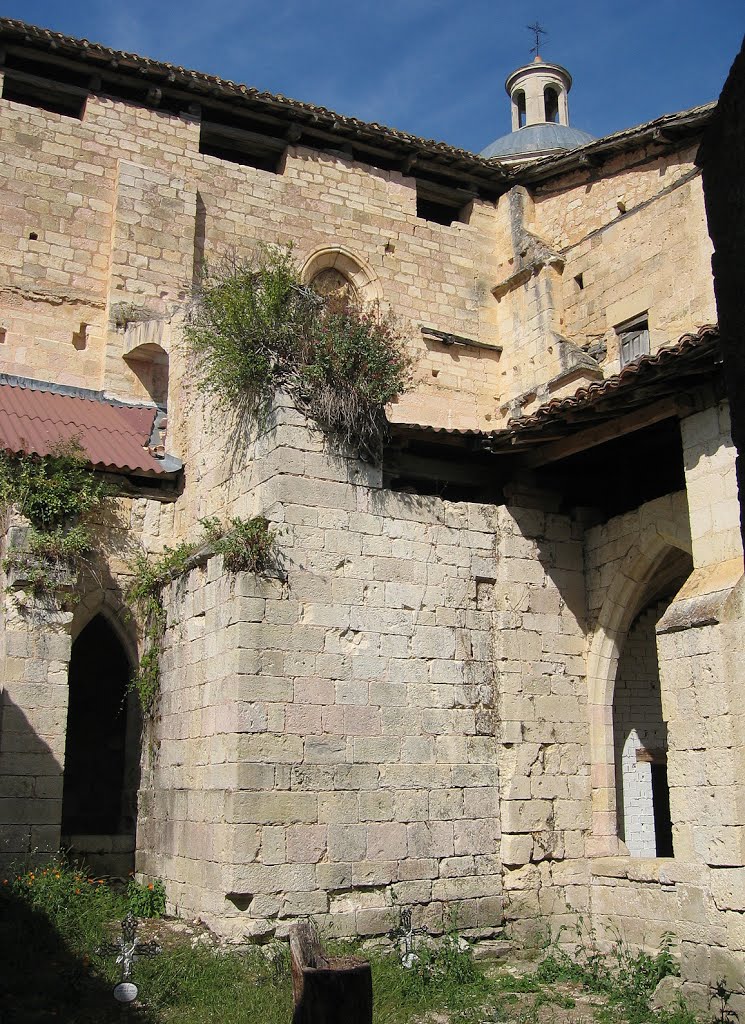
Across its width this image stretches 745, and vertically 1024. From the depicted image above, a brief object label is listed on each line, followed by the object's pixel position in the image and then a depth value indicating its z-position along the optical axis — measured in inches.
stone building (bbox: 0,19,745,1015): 329.1
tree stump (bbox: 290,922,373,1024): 177.0
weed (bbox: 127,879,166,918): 361.7
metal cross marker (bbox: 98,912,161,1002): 270.8
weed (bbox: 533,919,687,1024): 313.7
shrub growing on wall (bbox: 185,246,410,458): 369.7
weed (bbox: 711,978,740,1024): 289.3
